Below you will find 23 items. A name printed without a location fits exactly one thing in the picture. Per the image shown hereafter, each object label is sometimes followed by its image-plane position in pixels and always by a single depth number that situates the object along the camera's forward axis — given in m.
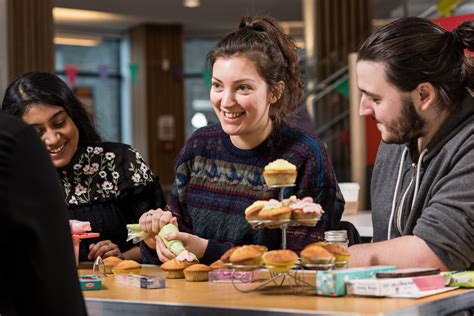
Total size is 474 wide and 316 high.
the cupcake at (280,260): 1.87
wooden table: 1.71
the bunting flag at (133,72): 16.33
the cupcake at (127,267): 2.42
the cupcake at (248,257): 1.92
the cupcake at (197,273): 2.23
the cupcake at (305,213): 1.94
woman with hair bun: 2.63
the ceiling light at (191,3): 14.22
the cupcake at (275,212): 1.92
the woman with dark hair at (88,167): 3.00
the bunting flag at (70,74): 15.97
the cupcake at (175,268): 2.31
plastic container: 4.00
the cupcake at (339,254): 1.96
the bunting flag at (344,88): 9.74
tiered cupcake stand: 1.94
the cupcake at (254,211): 1.98
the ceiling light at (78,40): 16.27
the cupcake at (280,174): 2.10
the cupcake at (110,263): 2.51
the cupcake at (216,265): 2.22
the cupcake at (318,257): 1.91
